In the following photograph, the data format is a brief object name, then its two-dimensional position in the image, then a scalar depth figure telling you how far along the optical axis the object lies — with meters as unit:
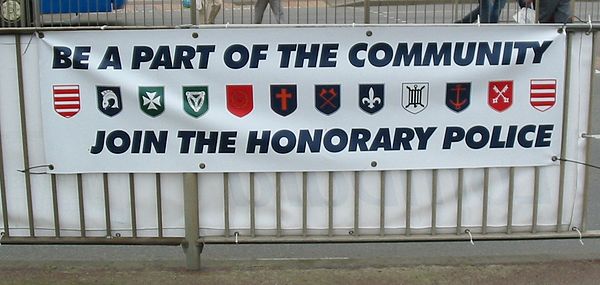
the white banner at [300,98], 4.04
